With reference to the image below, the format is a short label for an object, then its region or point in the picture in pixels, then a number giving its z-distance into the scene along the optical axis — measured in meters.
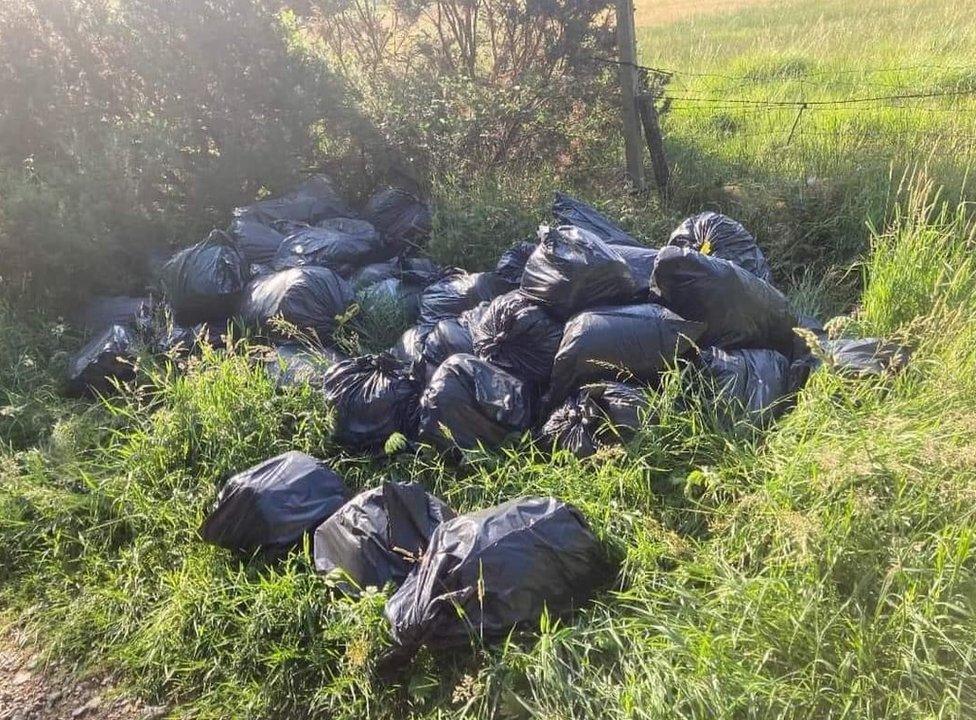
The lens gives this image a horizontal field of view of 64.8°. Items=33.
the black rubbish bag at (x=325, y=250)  4.40
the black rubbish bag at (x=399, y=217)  4.84
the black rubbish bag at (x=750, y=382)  2.83
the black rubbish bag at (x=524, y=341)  3.19
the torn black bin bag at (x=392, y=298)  4.04
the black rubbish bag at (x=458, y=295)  3.79
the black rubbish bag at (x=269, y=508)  2.70
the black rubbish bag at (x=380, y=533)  2.47
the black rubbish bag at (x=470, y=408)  3.01
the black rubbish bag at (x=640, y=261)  3.45
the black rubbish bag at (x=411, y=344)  3.62
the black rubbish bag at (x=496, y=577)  2.20
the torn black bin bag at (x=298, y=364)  3.40
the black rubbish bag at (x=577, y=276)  3.16
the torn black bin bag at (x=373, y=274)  4.32
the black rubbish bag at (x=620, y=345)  2.96
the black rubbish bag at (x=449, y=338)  3.43
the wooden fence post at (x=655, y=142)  4.95
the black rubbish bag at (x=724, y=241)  3.74
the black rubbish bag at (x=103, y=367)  3.78
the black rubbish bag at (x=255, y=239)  4.58
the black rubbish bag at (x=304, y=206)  4.97
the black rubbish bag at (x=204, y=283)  4.04
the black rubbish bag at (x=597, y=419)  2.78
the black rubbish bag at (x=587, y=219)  3.98
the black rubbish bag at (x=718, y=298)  3.09
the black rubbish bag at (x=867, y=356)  2.85
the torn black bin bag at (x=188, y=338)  3.84
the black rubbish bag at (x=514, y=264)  3.87
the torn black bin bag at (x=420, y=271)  4.23
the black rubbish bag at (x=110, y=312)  4.34
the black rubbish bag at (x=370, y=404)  3.14
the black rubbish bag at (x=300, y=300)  3.78
